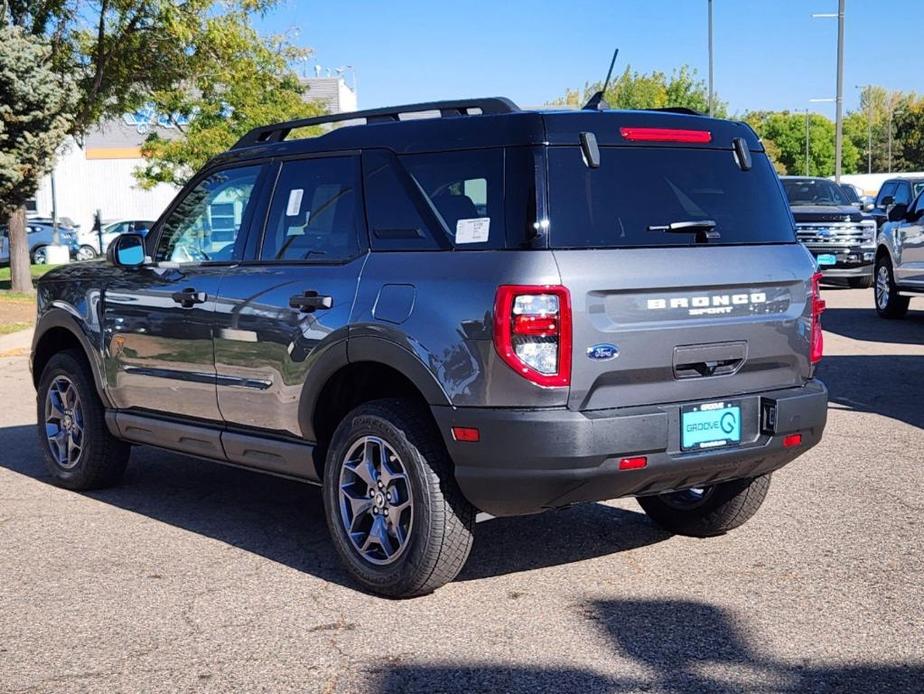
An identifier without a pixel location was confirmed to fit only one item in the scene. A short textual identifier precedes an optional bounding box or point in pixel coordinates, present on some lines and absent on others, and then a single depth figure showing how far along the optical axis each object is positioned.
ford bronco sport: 4.72
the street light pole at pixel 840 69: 37.44
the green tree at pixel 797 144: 122.50
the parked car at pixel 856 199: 23.86
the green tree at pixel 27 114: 18.30
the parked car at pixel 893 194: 22.84
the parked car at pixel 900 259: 16.09
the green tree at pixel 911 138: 102.06
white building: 73.62
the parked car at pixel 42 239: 41.38
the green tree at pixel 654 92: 66.12
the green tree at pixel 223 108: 25.19
